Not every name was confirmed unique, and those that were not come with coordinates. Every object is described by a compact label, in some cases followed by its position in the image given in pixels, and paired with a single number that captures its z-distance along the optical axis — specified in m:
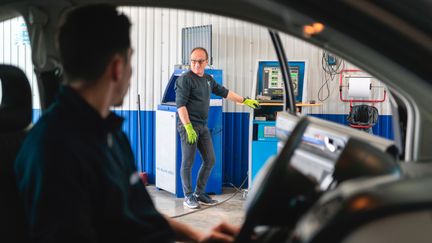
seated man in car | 1.31
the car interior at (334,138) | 1.12
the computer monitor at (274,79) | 6.71
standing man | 6.04
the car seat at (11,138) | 1.57
